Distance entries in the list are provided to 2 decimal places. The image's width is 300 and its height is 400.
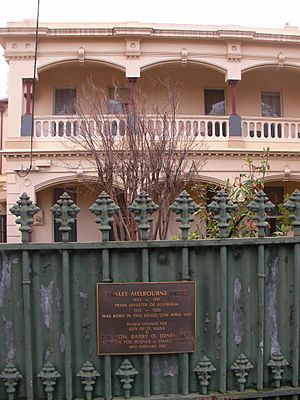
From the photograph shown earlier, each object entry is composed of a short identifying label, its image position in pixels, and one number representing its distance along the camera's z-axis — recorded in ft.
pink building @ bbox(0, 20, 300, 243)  44.39
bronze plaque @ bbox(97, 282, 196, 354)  11.38
